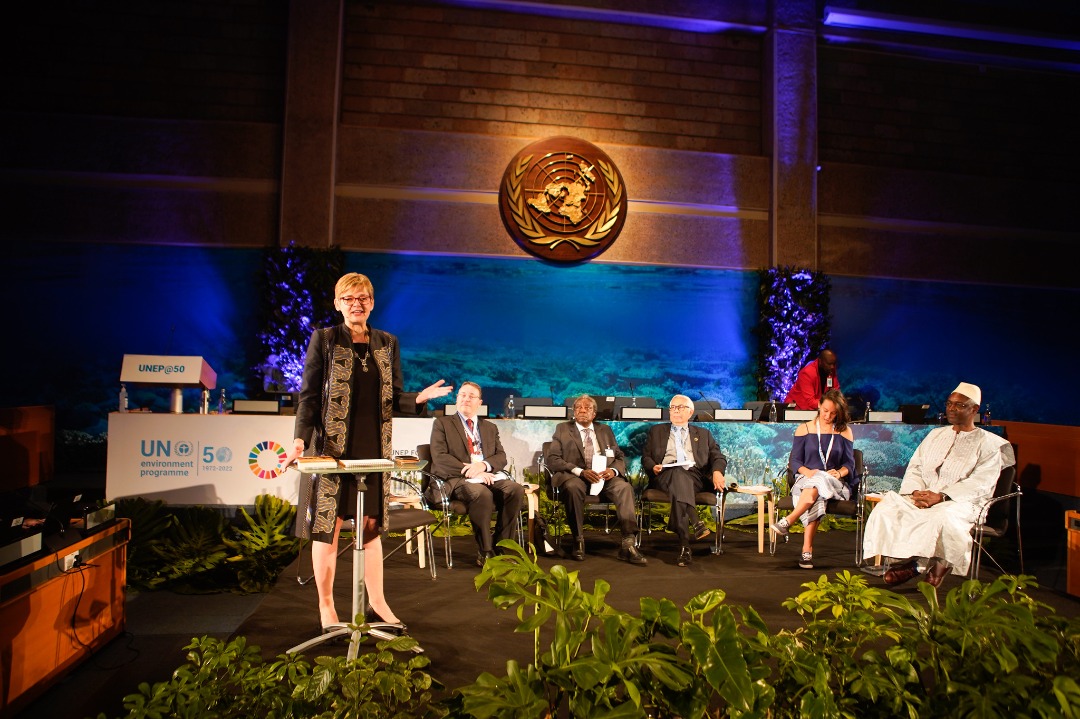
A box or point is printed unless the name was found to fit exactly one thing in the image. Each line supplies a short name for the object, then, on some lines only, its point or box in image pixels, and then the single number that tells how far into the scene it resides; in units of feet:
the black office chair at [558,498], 17.40
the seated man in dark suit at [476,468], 15.78
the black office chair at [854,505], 16.63
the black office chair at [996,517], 14.02
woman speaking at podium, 9.95
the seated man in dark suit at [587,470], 16.98
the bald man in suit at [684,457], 17.65
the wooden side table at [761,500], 17.79
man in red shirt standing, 27.27
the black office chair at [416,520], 13.29
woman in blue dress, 16.87
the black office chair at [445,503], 15.23
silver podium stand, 9.58
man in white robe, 13.96
